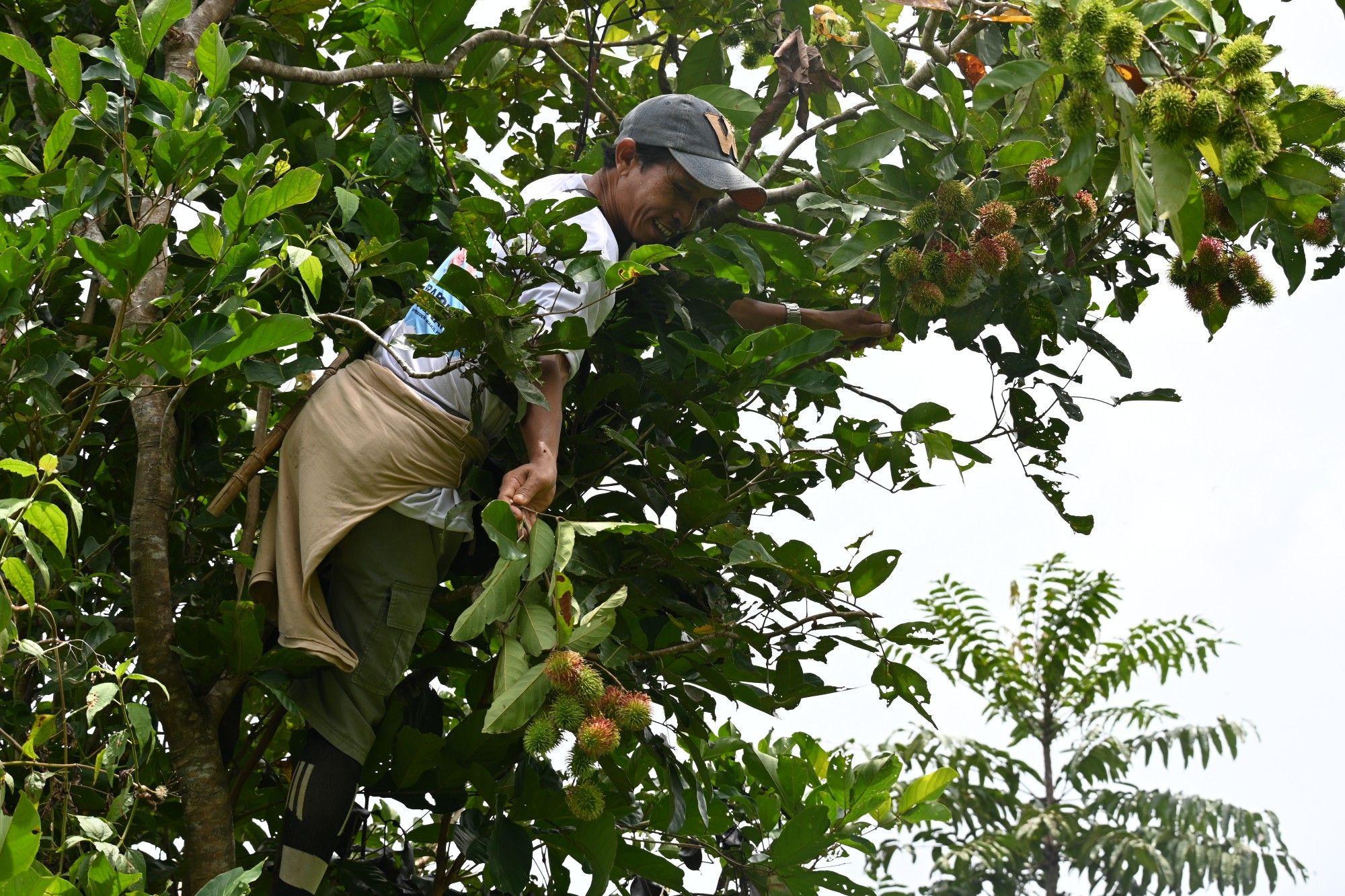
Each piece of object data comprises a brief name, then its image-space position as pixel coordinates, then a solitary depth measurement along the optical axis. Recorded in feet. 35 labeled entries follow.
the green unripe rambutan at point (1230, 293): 18.15
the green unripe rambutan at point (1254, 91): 16.27
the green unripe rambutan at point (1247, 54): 16.24
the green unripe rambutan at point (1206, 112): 16.29
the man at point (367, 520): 17.91
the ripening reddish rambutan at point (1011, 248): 18.11
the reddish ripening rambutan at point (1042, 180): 18.01
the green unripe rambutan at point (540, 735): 17.00
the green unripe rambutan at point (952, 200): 18.12
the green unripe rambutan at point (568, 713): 16.91
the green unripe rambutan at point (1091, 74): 16.57
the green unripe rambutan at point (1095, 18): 16.55
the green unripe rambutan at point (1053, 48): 16.73
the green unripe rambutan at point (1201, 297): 18.15
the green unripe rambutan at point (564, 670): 16.97
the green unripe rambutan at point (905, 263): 18.31
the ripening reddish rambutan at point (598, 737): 16.77
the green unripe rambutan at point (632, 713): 17.00
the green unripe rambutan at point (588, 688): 16.96
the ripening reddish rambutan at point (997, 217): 18.05
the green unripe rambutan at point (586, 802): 17.18
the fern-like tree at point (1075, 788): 46.63
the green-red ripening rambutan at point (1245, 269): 18.07
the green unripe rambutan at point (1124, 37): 16.46
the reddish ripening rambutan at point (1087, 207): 18.06
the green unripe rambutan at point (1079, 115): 17.06
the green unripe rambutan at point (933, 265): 18.21
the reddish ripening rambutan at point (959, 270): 18.11
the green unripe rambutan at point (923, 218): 18.19
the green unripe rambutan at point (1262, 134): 16.37
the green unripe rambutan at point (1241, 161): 16.35
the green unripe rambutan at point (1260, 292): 18.06
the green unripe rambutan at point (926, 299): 18.26
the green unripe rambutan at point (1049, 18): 16.74
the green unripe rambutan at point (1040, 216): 18.18
